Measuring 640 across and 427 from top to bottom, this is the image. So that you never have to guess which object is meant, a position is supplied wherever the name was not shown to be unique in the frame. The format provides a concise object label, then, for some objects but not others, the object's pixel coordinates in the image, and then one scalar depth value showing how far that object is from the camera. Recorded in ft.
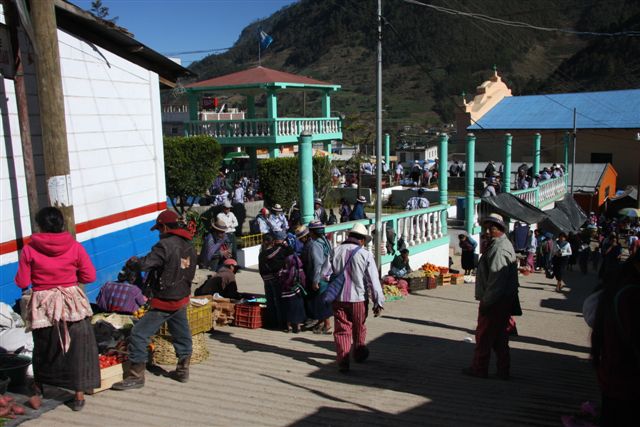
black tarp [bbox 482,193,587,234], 57.36
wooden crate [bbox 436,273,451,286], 41.37
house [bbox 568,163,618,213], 97.19
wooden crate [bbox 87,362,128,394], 17.10
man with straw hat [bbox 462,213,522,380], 19.39
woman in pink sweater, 15.17
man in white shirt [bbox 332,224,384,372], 20.02
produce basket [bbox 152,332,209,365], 19.72
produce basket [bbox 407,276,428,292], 39.09
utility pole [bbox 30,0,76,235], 18.35
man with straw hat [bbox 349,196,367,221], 48.98
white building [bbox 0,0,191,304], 22.25
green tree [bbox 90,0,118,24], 213.05
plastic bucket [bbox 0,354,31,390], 16.69
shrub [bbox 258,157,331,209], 64.39
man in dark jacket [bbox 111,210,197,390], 17.60
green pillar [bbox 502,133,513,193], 67.51
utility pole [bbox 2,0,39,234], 20.68
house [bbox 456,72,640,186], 127.44
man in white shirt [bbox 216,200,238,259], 42.14
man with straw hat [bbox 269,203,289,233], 42.96
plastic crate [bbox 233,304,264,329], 25.88
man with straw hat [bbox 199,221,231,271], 36.72
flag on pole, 96.03
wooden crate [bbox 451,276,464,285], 42.57
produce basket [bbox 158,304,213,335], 21.33
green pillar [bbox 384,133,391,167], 96.36
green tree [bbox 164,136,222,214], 56.49
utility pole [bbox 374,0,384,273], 35.27
